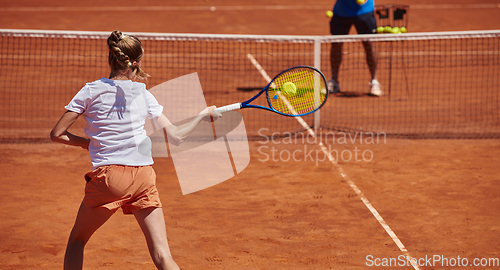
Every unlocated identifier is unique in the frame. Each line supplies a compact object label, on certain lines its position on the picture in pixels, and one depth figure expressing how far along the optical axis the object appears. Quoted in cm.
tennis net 1709
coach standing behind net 2034
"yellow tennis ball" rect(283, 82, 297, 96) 928
